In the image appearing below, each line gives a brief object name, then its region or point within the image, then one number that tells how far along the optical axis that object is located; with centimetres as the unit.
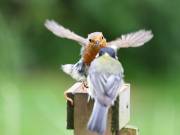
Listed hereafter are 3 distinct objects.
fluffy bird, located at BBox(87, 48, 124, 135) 522
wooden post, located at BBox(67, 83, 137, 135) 557
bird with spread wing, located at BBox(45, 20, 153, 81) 593
